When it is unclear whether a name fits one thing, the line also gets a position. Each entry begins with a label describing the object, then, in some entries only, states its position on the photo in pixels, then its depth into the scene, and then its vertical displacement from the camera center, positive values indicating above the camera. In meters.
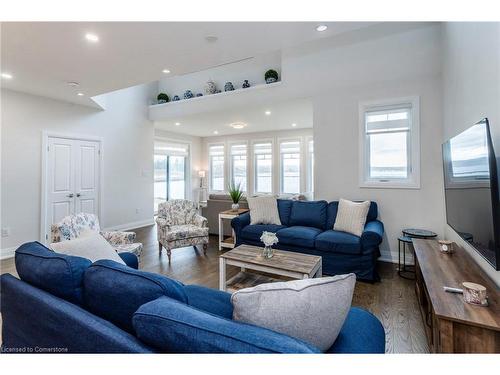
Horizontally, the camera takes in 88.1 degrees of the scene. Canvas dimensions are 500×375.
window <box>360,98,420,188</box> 3.70 +0.71
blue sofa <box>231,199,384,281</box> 3.05 -0.59
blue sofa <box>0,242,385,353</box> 0.82 -0.48
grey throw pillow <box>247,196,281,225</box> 4.01 -0.32
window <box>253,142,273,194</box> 8.00 +0.76
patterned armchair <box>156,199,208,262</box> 3.79 -0.56
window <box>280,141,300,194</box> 7.60 +0.72
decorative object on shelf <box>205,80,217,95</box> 5.66 +2.26
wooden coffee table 2.34 -0.70
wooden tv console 1.23 -0.61
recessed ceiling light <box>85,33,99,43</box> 2.55 +1.54
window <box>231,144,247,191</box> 8.40 +0.87
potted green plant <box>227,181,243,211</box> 4.57 -0.13
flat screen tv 1.35 +0.01
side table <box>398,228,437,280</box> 3.17 -0.61
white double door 4.65 +0.25
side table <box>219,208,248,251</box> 4.29 -0.58
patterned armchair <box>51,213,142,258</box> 2.63 -0.44
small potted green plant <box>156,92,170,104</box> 6.45 +2.32
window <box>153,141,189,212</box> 7.77 +0.65
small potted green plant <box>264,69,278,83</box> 4.89 +2.18
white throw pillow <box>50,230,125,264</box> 1.72 -0.40
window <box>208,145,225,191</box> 8.88 +0.85
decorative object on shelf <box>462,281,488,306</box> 1.35 -0.55
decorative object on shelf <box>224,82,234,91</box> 5.39 +2.19
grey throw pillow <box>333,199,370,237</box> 3.35 -0.35
